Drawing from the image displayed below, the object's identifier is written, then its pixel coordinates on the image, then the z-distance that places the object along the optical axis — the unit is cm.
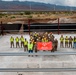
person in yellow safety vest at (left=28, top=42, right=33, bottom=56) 959
